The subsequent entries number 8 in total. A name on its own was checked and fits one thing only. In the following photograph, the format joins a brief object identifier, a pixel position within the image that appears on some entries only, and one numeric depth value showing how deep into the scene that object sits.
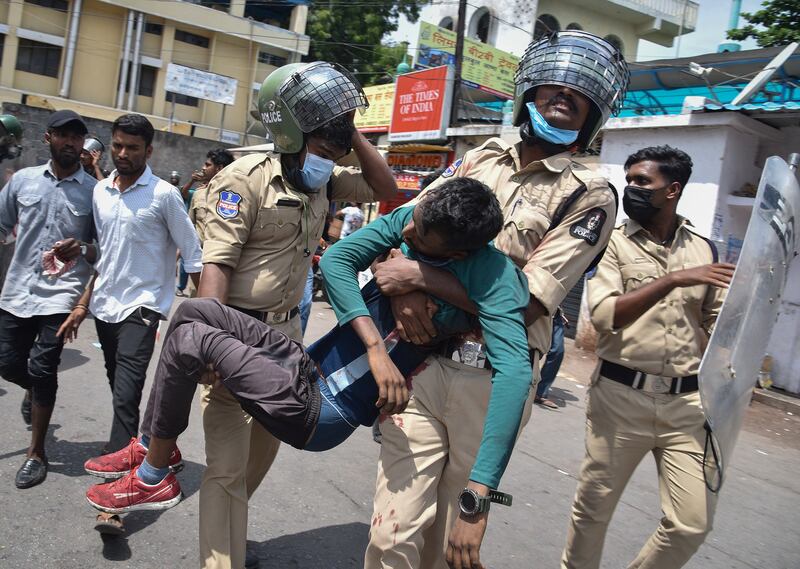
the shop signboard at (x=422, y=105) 14.36
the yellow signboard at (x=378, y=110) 16.66
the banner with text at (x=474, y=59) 15.35
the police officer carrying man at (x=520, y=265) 2.07
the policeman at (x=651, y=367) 2.77
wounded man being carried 1.90
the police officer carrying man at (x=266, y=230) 2.60
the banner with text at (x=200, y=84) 26.41
